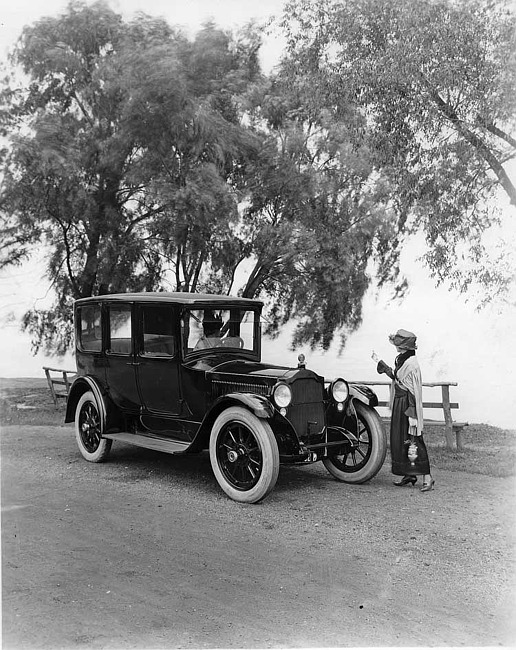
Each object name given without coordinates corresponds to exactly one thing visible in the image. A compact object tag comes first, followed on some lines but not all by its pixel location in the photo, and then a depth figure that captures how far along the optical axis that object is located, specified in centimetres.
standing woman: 547
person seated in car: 607
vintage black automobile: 529
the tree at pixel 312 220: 803
